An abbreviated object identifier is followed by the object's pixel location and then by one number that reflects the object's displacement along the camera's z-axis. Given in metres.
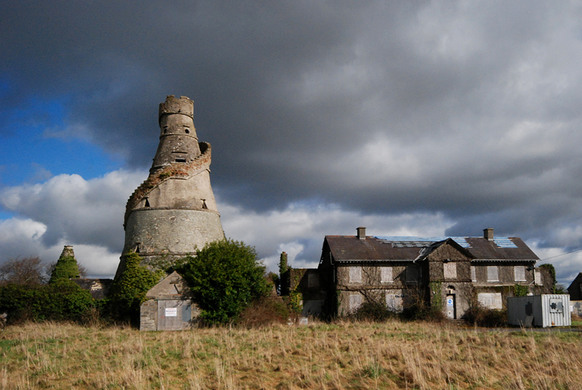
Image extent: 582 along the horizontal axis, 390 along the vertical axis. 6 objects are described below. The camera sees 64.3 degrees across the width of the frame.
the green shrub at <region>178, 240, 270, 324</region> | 25.64
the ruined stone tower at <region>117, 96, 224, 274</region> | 29.44
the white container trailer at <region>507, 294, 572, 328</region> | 27.23
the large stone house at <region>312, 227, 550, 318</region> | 34.06
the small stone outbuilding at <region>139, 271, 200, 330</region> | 25.16
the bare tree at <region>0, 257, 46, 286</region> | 57.85
